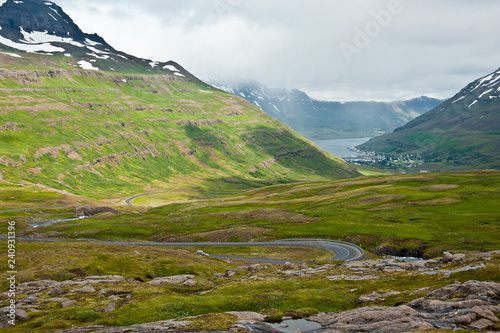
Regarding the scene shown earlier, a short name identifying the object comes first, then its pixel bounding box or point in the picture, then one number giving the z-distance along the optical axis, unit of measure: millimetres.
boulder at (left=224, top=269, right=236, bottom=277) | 74375
